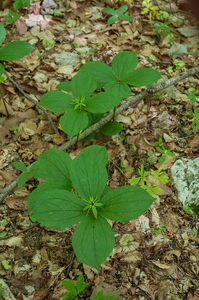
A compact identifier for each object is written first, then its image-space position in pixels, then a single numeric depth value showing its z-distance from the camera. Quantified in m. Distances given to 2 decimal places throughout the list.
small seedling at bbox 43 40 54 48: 3.15
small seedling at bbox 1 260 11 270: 1.70
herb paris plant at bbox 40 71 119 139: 1.81
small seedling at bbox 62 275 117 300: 1.54
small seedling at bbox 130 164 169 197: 2.15
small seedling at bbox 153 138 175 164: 2.31
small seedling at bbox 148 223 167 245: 1.97
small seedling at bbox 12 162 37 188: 1.93
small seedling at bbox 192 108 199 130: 2.48
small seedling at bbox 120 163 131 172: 2.31
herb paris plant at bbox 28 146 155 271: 1.26
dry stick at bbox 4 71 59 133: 2.51
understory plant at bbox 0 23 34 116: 2.04
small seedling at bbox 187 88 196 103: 2.57
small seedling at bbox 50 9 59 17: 3.48
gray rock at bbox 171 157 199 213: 2.16
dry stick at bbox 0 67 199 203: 2.38
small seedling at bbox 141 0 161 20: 3.59
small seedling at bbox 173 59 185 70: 3.12
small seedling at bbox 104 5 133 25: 3.21
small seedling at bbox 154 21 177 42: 3.24
